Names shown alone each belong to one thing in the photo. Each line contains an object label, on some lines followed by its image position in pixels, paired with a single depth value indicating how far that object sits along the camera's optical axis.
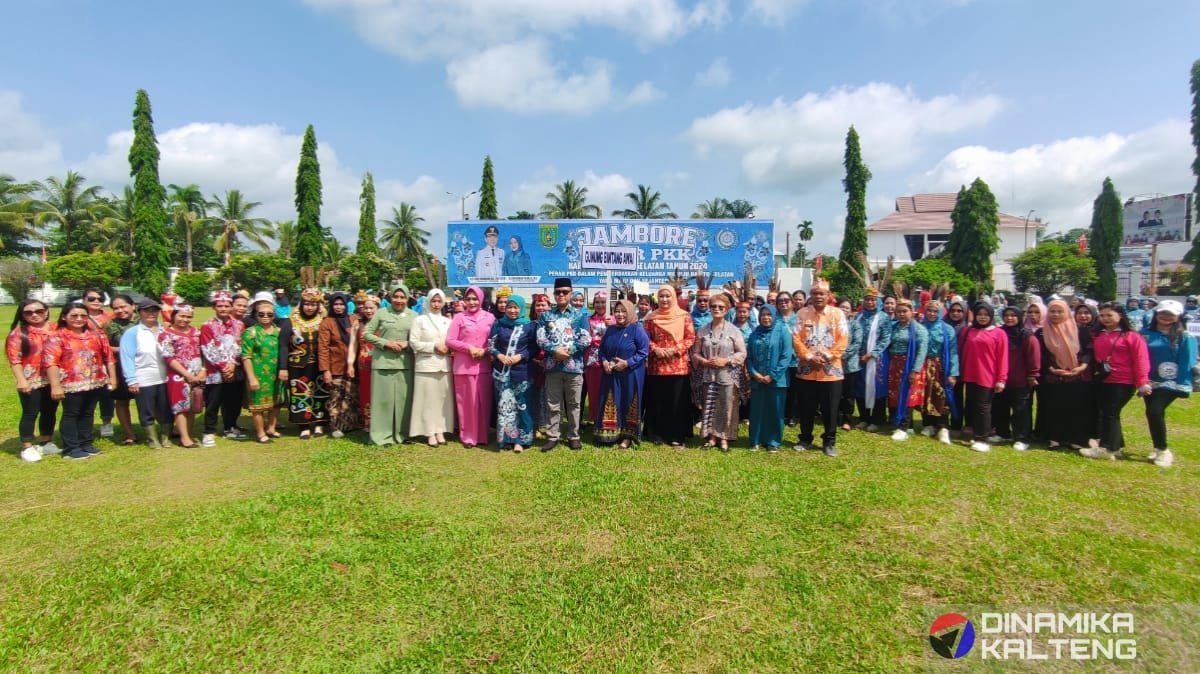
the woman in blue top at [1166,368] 4.96
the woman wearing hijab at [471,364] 5.49
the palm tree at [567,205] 43.81
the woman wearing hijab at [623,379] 5.23
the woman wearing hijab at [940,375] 5.69
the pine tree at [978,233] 28.59
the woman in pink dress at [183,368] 5.19
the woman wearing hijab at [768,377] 5.23
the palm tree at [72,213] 38.75
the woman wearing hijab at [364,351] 5.71
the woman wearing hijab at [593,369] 5.71
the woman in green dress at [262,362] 5.47
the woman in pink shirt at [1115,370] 5.00
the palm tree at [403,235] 47.47
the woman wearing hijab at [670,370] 5.36
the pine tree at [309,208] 29.81
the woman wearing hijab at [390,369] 5.48
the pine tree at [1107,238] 30.64
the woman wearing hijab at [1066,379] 5.34
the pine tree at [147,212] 26.31
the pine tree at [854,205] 30.45
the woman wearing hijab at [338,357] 5.59
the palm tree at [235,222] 45.62
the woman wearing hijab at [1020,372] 5.45
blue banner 15.19
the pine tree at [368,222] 40.75
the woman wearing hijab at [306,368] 5.62
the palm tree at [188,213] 41.59
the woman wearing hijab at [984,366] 5.40
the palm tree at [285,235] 48.06
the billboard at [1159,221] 38.55
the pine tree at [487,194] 33.91
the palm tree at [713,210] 51.84
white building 50.38
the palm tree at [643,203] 45.88
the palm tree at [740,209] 52.70
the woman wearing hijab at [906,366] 5.79
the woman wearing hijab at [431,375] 5.54
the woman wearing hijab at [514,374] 5.29
